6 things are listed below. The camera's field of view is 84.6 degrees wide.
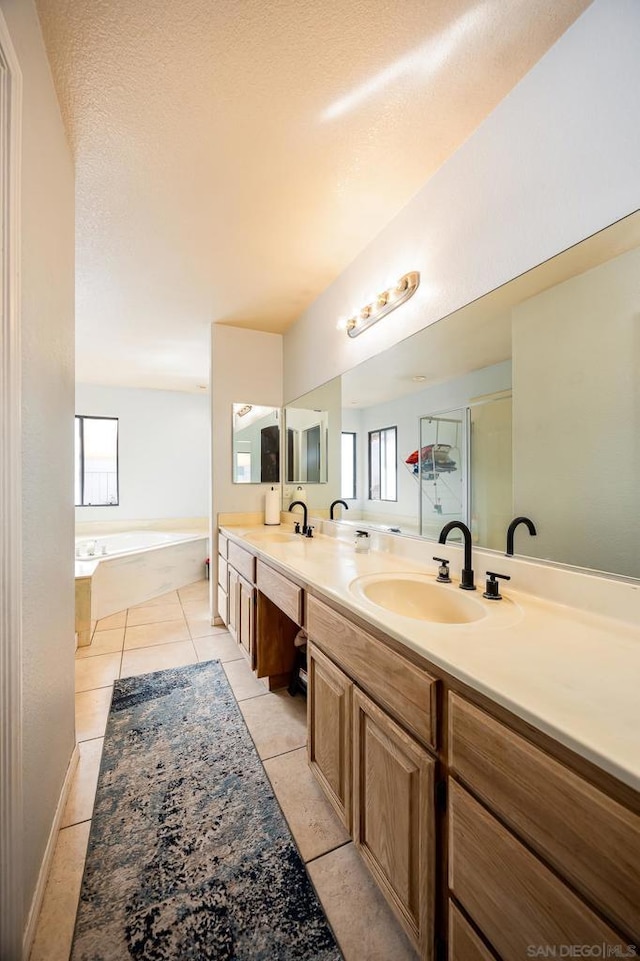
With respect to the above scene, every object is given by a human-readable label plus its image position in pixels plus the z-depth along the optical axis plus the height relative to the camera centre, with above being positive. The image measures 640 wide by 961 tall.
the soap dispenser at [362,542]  1.89 -0.35
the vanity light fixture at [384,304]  1.60 +0.88
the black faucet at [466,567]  1.21 -0.31
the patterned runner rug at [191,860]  0.94 -1.23
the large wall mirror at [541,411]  0.95 +0.23
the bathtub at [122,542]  3.72 -0.75
